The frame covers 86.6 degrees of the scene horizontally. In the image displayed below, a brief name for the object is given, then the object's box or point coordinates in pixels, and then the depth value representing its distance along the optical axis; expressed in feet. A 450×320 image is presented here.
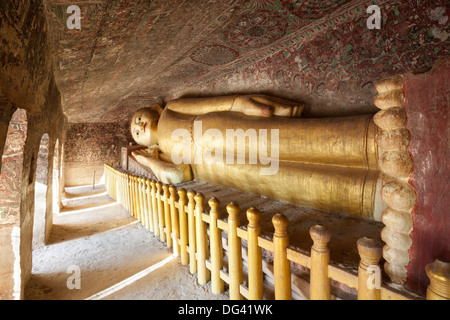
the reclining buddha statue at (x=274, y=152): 5.78
